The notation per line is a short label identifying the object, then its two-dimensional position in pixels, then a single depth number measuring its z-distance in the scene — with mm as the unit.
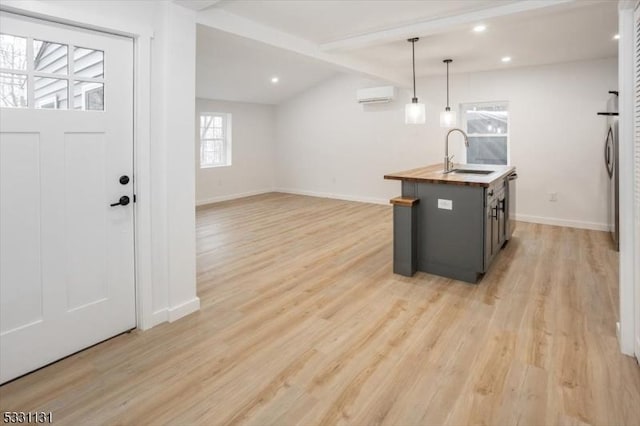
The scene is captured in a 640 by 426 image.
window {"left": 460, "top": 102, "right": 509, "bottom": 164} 6395
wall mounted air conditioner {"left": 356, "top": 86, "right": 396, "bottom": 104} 7270
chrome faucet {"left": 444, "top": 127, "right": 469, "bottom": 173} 4301
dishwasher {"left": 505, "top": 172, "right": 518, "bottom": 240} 4620
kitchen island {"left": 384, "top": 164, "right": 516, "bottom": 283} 3475
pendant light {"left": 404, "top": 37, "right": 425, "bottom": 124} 4027
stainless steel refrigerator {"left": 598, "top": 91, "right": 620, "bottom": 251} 4666
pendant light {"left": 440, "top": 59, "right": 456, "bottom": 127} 4688
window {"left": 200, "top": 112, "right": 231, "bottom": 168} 8203
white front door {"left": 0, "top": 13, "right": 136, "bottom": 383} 2037
